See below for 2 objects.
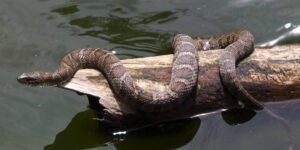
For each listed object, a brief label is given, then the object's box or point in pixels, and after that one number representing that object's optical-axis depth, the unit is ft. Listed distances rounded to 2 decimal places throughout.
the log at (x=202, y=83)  23.77
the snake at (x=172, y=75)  23.38
